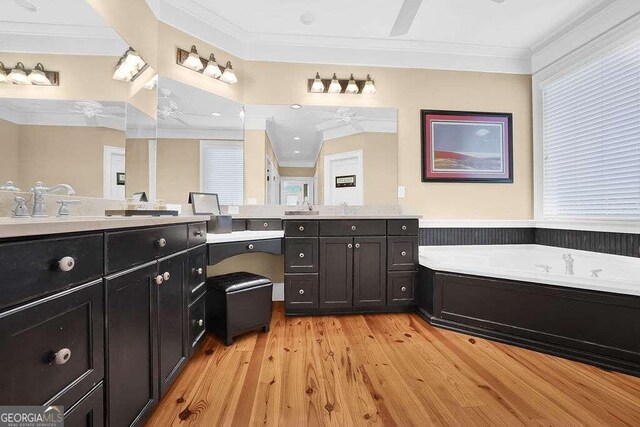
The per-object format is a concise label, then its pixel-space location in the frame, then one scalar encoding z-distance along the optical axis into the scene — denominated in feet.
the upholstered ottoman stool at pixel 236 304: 6.24
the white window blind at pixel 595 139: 7.05
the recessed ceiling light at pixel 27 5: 3.73
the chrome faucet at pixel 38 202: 3.59
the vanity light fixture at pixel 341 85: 9.22
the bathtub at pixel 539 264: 5.59
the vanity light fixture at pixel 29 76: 3.69
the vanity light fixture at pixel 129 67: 5.47
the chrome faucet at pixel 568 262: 7.45
